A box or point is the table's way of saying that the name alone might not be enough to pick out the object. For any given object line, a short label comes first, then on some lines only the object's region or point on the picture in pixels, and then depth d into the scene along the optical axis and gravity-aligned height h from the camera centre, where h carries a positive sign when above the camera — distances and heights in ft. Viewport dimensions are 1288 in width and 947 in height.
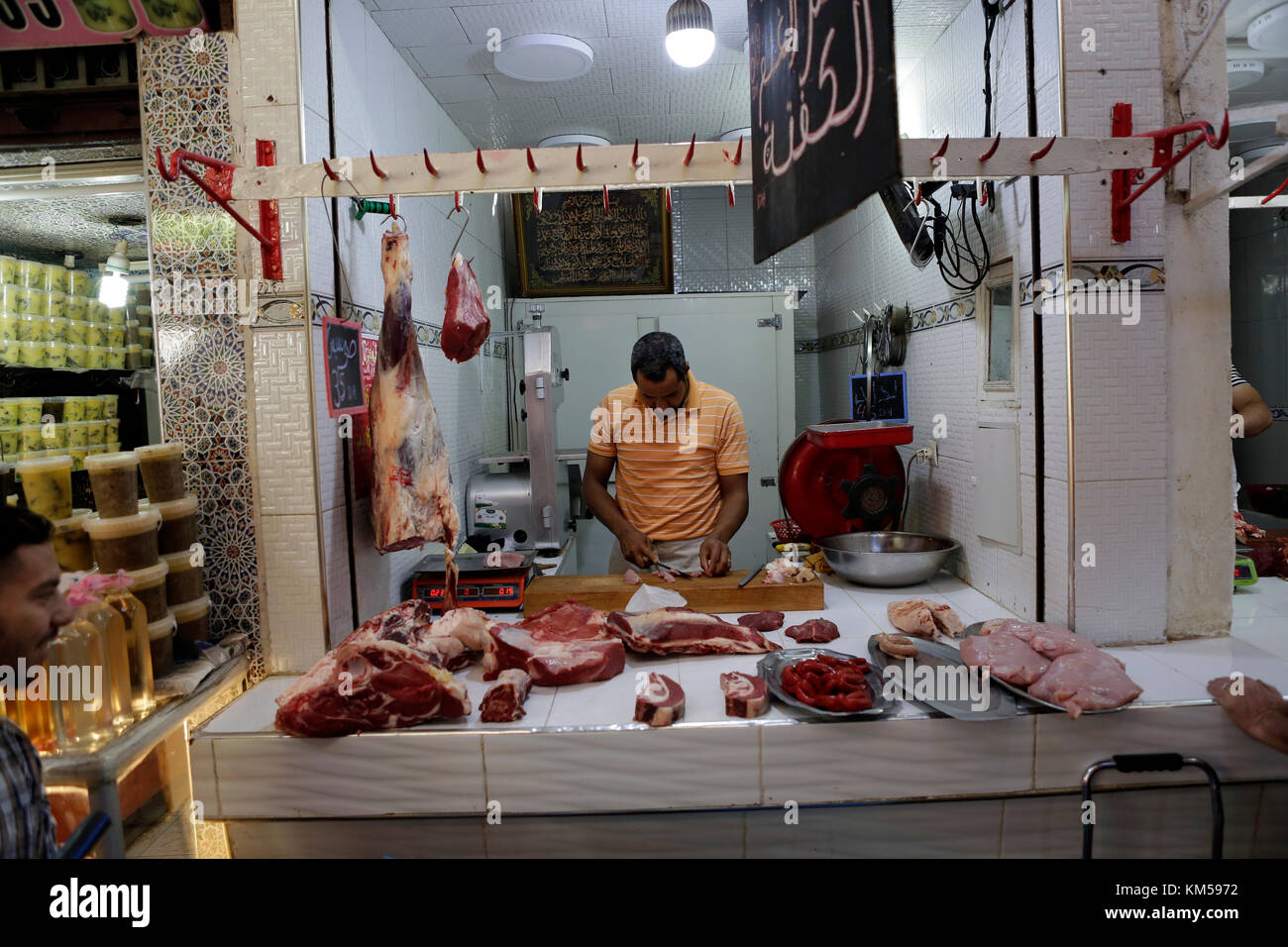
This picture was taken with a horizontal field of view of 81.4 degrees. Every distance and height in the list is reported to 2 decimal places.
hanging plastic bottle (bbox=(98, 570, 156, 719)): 7.79 -2.13
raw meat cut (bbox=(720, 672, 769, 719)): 7.89 -2.91
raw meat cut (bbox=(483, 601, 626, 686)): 8.87 -2.70
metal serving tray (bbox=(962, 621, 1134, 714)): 7.91 -3.00
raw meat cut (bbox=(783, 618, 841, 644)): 9.78 -2.77
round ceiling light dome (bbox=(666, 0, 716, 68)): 11.18 +5.89
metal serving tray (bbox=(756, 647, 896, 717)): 7.87 -2.91
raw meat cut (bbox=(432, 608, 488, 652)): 9.62 -2.53
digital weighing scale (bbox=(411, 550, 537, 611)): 11.28 -2.37
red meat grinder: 12.78 -1.12
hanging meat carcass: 9.84 +0.05
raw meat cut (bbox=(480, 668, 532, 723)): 8.00 -2.93
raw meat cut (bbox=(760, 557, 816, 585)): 11.18 -2.29
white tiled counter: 7.83 -3.56
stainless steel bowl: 11.55 -2.23
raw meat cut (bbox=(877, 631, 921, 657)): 8.95 -2.74
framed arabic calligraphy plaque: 19.57 +4.71
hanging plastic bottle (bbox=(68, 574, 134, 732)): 7.29 -2.04
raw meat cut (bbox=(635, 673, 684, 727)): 7.77 -2.94
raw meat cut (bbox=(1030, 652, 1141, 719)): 7.75 -2.88
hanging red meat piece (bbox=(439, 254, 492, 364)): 10.30 +1.60
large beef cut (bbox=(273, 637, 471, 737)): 7.86 -2.78
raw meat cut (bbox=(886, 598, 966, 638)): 9.85 -2.69
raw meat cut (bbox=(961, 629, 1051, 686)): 8.29 -2.77
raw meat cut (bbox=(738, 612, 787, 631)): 10.23 -2.74
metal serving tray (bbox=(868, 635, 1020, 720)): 7.66 -3.02
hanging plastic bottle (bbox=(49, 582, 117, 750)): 7.17 -2.28
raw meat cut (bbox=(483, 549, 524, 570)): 11.56 -2.03
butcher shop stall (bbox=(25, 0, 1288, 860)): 7.85 -1.05
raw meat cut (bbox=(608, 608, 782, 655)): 9.55 -2.71
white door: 18.90 +1.86
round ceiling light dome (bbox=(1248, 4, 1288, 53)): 11.88 +6.16
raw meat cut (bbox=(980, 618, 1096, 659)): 8.63 -2.62
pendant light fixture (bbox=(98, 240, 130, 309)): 13.65 +2.92
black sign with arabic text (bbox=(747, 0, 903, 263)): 4.81 +2.30
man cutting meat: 12.76 -0.73
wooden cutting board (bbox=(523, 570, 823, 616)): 10.79 -2.47
